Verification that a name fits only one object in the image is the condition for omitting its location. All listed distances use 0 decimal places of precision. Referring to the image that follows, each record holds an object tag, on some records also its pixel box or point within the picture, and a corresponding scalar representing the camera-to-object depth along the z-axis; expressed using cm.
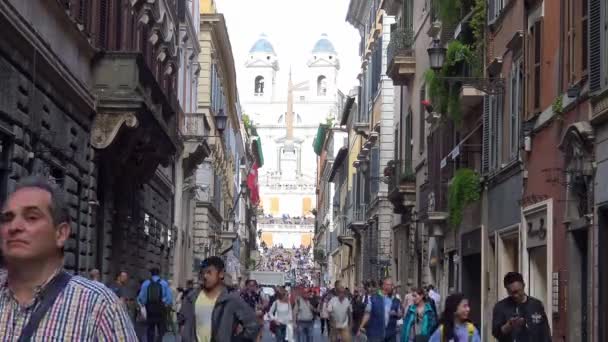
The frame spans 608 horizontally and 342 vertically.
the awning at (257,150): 14088
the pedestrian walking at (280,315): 2867
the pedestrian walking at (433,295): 2685
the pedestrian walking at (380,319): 2575
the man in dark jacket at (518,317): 1305
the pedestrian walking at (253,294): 4071
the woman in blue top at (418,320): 2017
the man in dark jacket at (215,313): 1268
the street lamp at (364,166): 6091
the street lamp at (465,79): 2567
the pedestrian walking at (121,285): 2379
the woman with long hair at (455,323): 1218
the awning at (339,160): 8663
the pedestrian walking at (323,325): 4529
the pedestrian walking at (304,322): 3036
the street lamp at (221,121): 4419
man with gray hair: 452
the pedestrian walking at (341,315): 2764
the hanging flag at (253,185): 10162
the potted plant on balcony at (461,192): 2819
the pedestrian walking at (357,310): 3847
